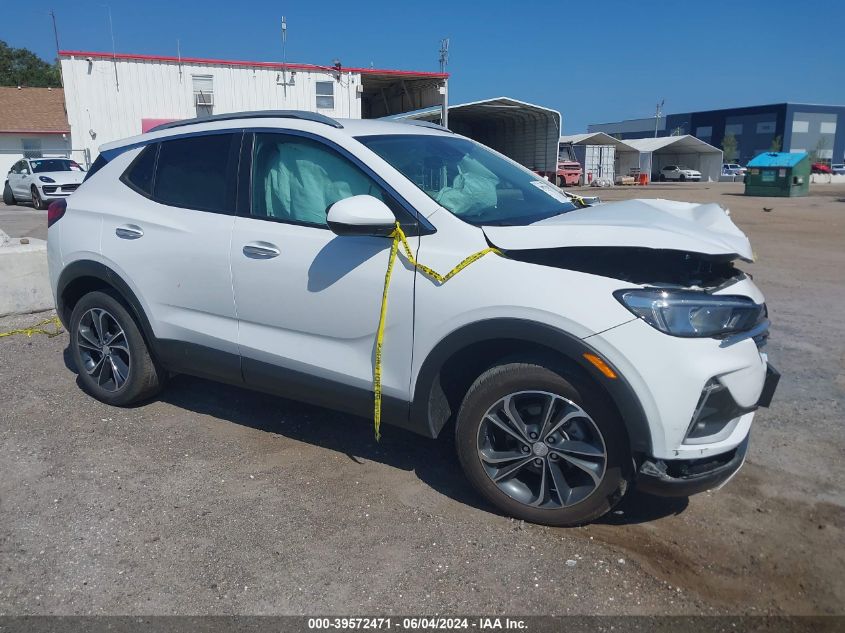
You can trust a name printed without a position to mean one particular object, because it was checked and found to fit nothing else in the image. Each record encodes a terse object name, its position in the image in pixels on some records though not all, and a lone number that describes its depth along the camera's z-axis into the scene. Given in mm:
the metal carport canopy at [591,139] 49594
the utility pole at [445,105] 23375
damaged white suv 2840
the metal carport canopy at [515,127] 30344
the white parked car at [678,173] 62844
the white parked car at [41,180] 20844
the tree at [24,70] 61594
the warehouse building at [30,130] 34938
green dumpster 31219
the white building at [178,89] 21719
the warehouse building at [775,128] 88688
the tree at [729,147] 86938
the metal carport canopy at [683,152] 61250
